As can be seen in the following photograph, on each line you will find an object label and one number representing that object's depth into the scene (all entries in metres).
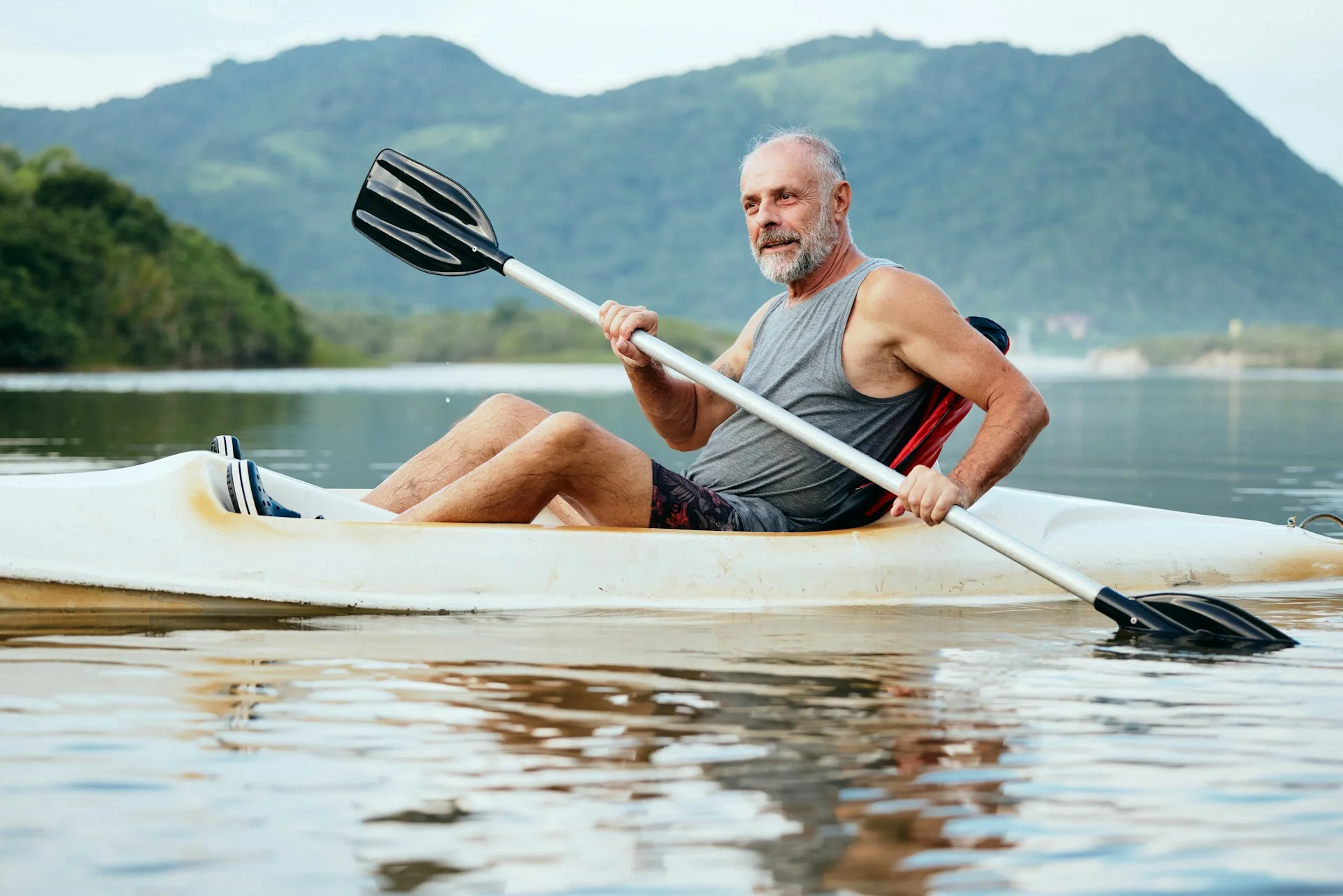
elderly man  4.64
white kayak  4.82
